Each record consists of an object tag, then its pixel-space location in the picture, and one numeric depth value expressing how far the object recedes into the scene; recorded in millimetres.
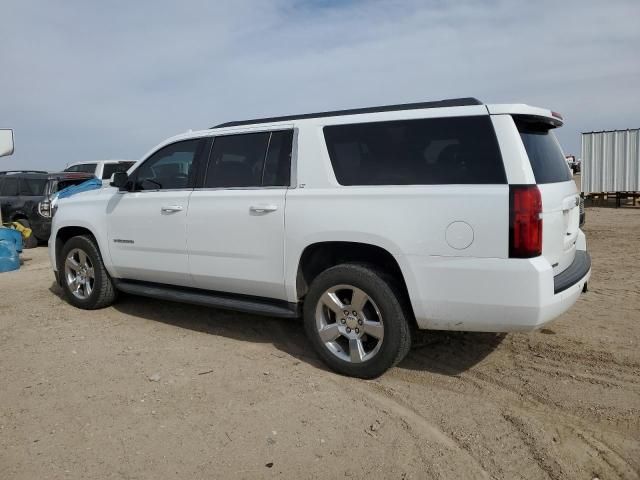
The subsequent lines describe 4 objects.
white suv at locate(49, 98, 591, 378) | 3529
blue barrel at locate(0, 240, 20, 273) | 9352
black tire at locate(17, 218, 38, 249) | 12500
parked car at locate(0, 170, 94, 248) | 12344
